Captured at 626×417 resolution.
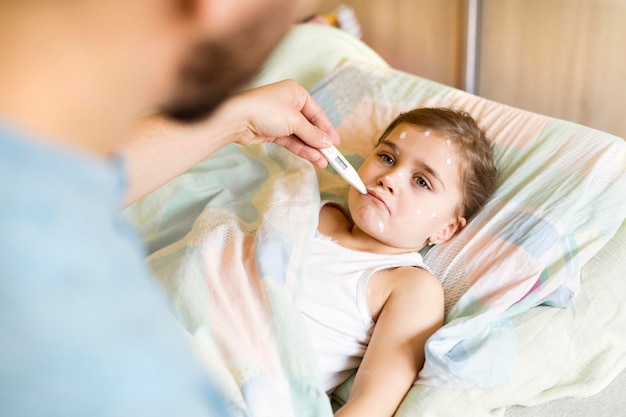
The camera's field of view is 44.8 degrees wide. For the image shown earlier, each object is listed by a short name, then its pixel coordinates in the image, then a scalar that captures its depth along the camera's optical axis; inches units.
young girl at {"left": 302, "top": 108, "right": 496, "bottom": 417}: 48.2
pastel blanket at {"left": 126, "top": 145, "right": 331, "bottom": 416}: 44.4
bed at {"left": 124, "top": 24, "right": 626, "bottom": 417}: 46.2
